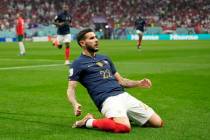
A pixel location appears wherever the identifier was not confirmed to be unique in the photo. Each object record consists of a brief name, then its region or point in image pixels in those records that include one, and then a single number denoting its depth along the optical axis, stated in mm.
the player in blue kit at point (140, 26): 38969
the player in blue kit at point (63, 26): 23984
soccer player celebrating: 8352
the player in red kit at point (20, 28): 32219
